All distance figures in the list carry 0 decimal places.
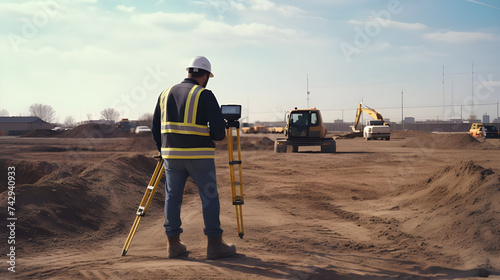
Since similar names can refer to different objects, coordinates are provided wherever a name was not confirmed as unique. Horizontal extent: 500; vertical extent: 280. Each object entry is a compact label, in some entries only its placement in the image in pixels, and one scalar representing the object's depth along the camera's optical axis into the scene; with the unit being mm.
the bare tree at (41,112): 131500
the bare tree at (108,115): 109000
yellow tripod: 5184
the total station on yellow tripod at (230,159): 5168
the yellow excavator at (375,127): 40469
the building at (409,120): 89788
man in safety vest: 4668
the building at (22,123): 89438
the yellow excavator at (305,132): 24266
